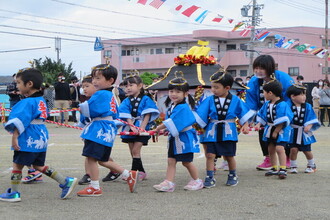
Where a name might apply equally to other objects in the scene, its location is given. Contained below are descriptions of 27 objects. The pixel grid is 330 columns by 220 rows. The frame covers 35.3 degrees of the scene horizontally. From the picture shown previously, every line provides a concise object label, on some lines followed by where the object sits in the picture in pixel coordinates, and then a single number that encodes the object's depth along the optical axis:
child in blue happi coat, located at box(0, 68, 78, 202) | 5.50
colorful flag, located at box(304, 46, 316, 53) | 18.73
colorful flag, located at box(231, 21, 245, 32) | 18.36
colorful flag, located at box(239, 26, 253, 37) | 21.44
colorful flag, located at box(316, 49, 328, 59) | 18.90
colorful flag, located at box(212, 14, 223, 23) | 15.41
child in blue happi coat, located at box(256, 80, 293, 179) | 7.29
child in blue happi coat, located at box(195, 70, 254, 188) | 6.60
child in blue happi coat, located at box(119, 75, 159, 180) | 7.20
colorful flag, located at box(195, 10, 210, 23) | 14.24
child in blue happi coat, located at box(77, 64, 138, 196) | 5.81
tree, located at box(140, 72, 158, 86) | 40.88
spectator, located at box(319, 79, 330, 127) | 19.39
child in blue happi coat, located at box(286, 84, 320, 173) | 7.86
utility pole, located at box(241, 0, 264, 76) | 32.25
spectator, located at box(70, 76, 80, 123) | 19.19
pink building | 43.25
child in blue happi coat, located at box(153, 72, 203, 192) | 6.19
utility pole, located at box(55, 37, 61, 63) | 43.66
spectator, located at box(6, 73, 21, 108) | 16.36
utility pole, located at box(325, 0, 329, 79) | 38.12
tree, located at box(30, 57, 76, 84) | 36.83
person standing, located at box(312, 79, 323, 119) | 19.61
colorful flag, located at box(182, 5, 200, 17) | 13.46
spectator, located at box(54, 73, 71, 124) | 18.00
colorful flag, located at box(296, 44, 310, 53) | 18.80
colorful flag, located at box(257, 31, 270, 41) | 20.17
